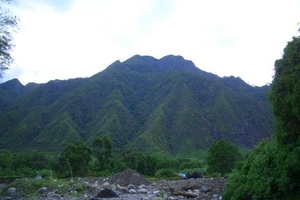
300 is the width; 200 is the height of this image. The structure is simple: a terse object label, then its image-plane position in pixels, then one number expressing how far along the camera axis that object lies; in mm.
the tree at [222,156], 37906
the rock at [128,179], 29172
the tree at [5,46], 10193
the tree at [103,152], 46219
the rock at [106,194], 19234
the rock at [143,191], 22853
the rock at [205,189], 21750
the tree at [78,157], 40375
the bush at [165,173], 43656
